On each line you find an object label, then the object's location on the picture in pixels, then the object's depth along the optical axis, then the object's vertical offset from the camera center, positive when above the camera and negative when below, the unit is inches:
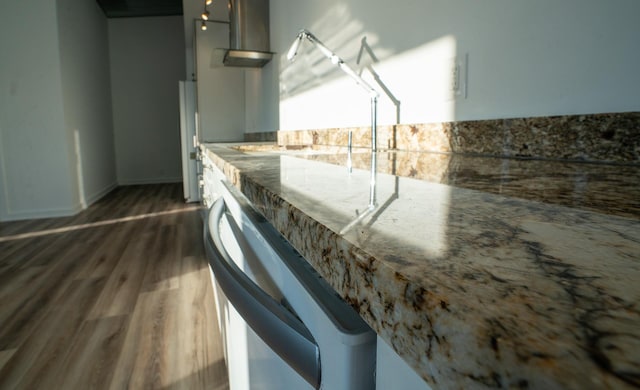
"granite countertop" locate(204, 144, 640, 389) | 4.9 -2.4
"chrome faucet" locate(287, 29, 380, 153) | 57.1 +11.7
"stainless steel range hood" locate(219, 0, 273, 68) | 131.0 +39.4
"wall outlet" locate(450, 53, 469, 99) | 46.8 +8.6
